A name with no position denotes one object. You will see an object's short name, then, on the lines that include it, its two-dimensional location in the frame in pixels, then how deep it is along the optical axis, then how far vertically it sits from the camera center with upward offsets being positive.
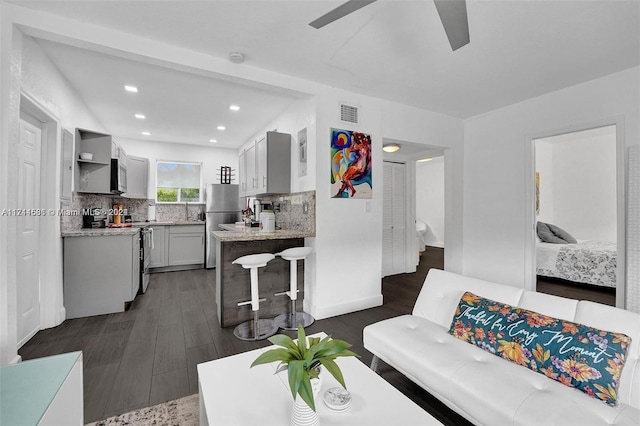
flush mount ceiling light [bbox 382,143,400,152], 4.51 +1.10
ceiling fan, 1.40 +1.05
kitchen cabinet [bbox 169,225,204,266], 5.48 -0.64
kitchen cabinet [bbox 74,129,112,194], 3.55 +0.63
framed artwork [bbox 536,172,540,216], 6.24 +0.55
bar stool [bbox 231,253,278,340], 2.62 -0.79
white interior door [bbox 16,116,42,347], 2.44 -0.18
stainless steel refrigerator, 5.67 +0.11
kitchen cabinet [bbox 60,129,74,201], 2.96 +0.51
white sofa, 1.15 -0.80
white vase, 0.98 -0.72
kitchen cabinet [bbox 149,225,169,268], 5.32 -0.68
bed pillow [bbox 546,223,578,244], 5.17 -0.38
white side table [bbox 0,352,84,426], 1.12 -0.80
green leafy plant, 0.91 -0.52
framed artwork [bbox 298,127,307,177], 3.40 +0.76
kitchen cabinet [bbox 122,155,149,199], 5.14 +0.68
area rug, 1.59 -1.20
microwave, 3.83 +0.52
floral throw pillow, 1.24 -0.67
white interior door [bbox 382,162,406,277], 5.20 -0.10
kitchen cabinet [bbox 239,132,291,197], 3.66 +0.67
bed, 4.21 -0.76
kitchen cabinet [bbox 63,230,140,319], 3.07 -0.70
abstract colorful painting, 3.27 +0.59
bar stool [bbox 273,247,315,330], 2.91 -0.89
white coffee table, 1.08 -0.79
